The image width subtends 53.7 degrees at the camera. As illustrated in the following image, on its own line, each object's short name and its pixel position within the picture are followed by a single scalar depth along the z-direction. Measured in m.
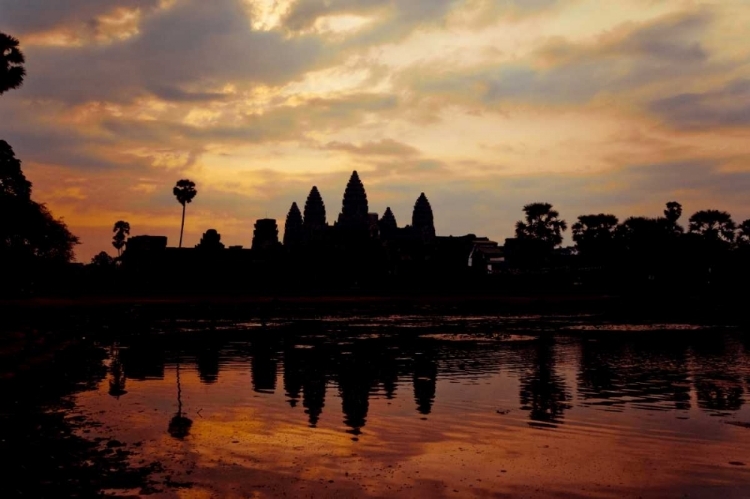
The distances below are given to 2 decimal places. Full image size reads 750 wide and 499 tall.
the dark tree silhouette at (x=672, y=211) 141.75
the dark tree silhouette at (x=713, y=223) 134.38
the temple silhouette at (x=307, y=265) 128.25
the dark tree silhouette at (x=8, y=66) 41.72
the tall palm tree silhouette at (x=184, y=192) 135.12
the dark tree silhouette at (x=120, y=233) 194.12
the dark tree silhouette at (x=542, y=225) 145.12
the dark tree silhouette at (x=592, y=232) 144.62
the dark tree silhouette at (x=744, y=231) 139.62
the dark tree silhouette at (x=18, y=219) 53.57
